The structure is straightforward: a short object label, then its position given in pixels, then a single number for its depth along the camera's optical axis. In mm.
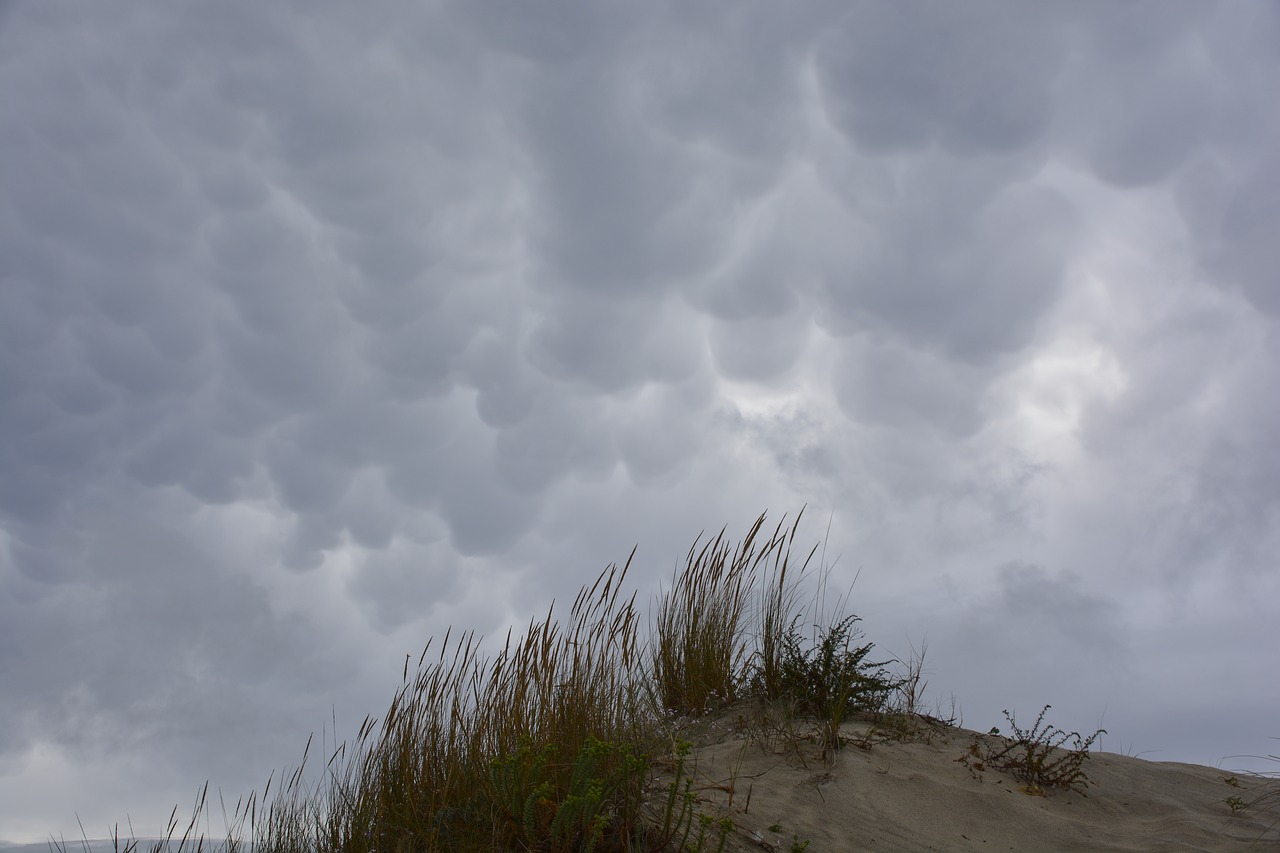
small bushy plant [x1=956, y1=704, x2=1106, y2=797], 5086
